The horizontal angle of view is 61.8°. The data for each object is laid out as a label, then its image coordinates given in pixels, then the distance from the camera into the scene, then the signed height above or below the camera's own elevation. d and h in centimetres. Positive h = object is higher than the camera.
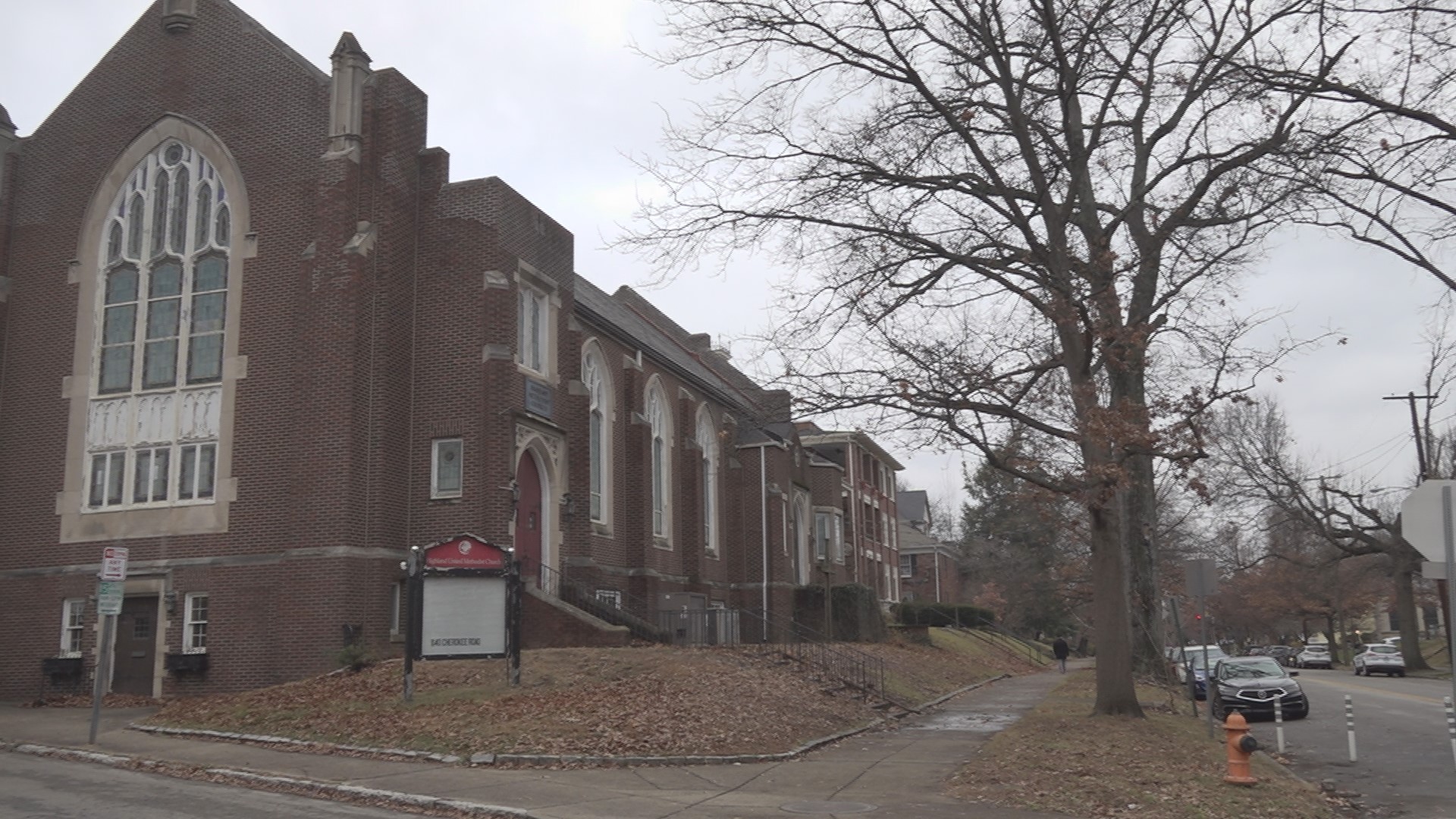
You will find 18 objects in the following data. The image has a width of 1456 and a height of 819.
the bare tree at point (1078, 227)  1688 +609
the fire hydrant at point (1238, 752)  1241 -128
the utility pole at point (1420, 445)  4347 +630
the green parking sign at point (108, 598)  1609 +61
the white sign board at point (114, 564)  1605 +105
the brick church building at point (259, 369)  2225 +530
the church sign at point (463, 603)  1731 +50
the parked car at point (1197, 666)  2853 -101
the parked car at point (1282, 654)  6323 -158
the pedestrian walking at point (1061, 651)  4472 -84
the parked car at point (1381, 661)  4922 -156
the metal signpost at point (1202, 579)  1722 +65
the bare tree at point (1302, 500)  4544 +464
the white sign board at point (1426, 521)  1013 +83
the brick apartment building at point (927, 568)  8625 +453
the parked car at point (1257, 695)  2455 -141
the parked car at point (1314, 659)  6284 -184
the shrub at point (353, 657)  2036 -29
